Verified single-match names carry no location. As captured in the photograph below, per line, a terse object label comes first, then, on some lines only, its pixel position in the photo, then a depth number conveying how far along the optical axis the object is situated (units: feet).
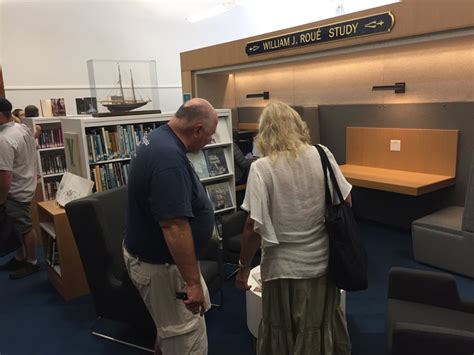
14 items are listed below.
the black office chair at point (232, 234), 10.87
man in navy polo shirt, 5.01
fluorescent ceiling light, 22.21
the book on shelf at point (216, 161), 13.24
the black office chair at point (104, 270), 8.00
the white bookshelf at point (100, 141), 10.76
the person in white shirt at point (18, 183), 11.03
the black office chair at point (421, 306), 5.69
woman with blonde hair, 5.71
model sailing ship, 12.10
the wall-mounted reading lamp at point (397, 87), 14.36
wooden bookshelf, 10.28
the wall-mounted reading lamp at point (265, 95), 19.95
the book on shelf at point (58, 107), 19.61
